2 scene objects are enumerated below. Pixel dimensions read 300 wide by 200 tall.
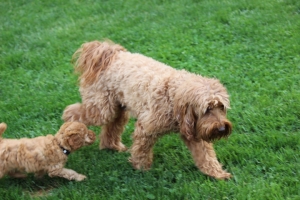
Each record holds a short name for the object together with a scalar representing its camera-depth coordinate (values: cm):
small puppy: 523
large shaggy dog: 486
